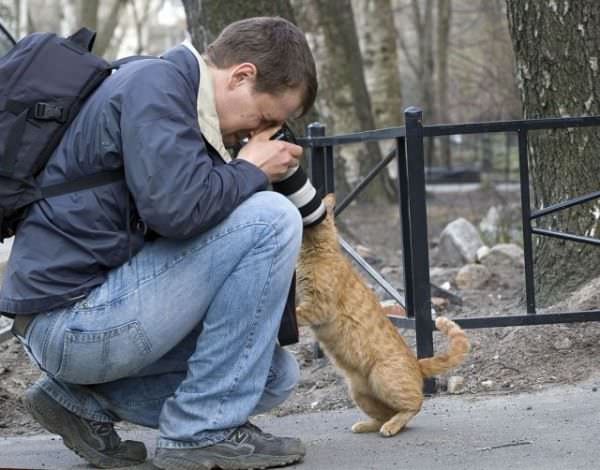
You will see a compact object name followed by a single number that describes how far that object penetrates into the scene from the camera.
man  6.61
